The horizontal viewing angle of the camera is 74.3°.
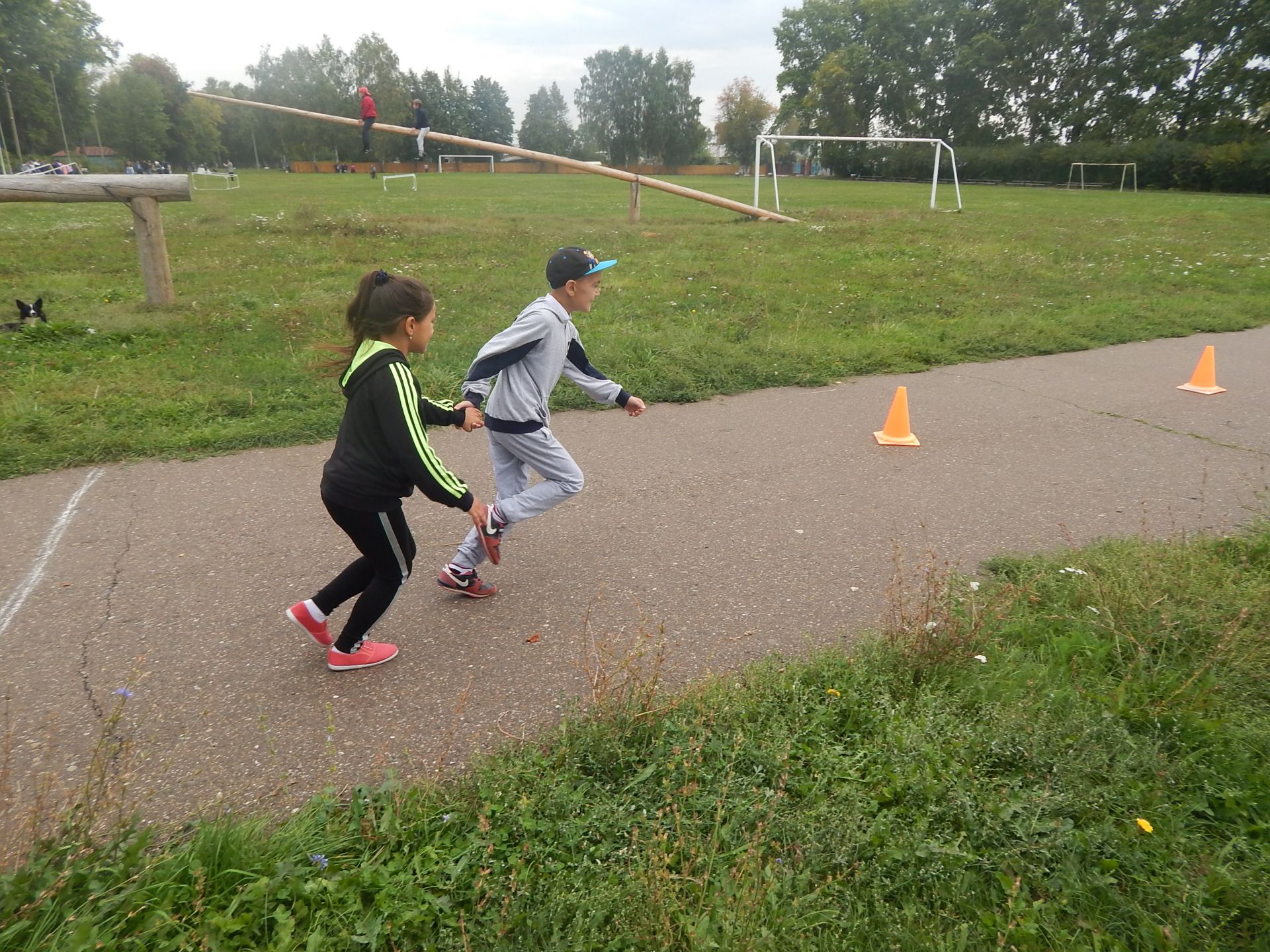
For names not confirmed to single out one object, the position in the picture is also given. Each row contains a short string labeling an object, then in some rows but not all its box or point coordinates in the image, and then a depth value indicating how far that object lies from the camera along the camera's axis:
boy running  4.07
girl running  3.23
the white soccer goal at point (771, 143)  19.52
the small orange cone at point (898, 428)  6.42
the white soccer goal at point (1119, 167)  38.56
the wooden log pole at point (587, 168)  16.64
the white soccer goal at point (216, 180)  38.88
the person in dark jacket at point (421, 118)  18.23
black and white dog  8.50
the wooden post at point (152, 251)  8.95
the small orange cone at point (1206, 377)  7.94
